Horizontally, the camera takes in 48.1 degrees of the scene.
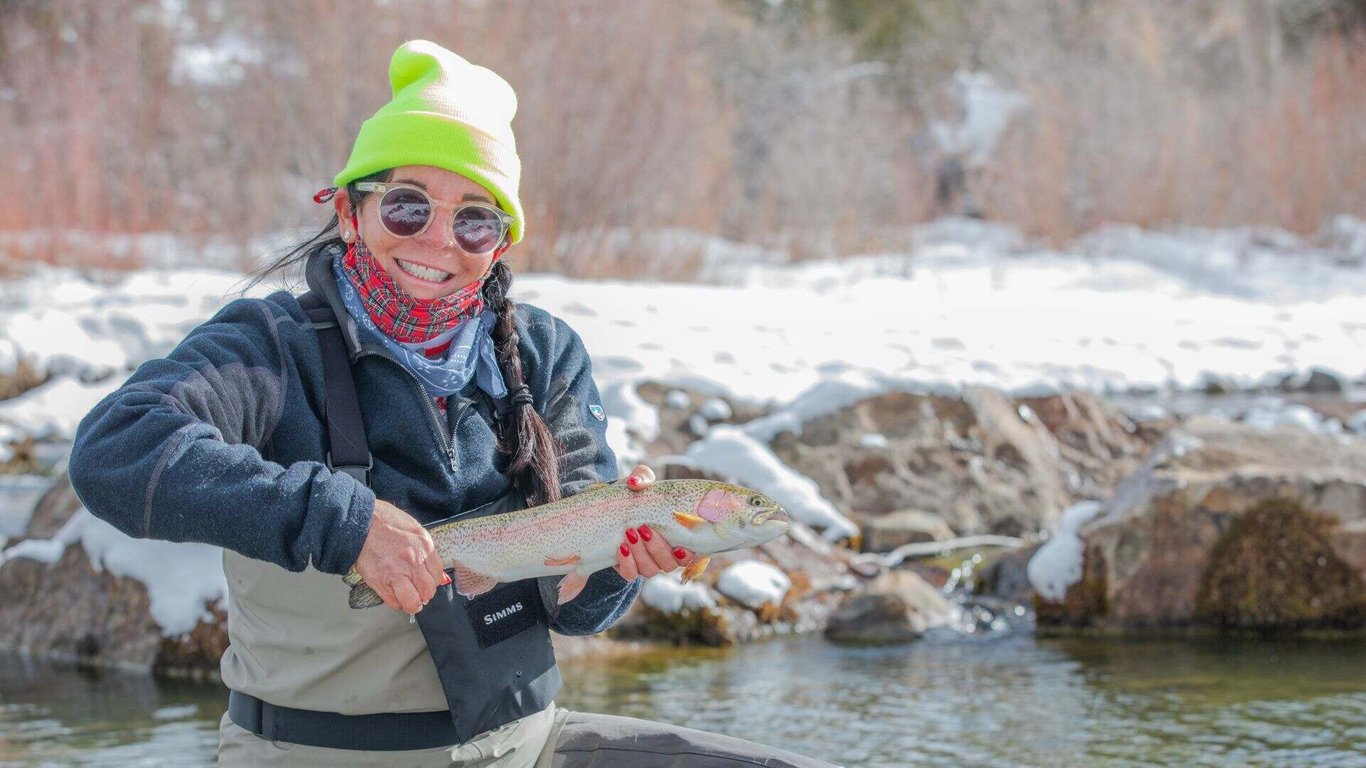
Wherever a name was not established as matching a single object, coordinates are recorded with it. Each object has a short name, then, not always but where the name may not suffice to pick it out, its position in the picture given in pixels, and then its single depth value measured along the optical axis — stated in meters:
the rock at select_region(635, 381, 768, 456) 9.27
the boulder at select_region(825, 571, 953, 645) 6.86
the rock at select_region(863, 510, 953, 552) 8.17
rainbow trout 2.35
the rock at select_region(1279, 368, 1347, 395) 13.25
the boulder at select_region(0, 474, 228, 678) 6.27
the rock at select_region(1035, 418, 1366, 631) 6.66
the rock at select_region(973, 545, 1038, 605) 7.26
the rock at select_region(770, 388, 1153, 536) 8.66
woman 2.35
